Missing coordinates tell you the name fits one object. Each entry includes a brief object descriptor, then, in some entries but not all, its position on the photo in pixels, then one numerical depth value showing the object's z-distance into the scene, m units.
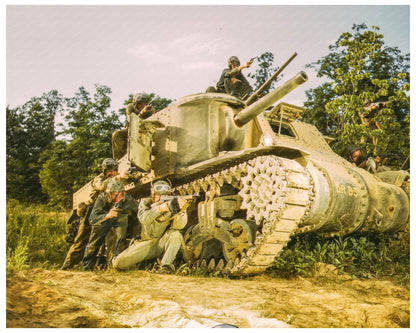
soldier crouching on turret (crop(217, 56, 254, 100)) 7.11
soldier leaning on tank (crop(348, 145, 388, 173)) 7.21
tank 4.45
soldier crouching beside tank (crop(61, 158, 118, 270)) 6.59
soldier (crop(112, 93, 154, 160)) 7.22
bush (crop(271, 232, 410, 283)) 5.15
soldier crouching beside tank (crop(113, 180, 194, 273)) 4.95
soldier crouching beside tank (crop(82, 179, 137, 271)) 5.77
